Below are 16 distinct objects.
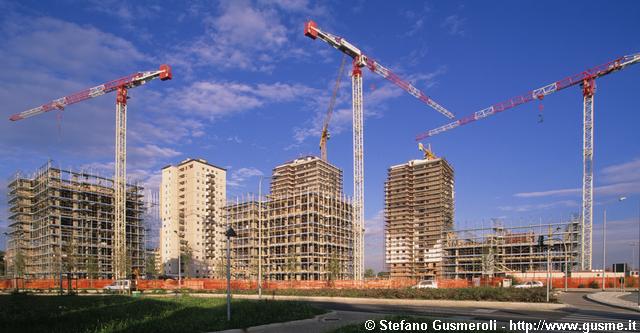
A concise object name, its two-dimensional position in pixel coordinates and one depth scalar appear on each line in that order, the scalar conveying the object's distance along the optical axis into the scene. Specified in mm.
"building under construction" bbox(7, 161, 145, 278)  98750
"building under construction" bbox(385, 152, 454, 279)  135375
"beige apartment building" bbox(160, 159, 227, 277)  136125
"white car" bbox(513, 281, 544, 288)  52125
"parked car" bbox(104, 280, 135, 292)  52744
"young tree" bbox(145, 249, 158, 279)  95125
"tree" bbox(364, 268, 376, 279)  165438
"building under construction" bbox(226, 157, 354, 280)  107875
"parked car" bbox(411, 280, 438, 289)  48156
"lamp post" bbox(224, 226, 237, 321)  17344
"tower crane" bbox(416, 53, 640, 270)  93500
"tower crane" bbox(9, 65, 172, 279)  95500
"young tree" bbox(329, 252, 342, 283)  73312
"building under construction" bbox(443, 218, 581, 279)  96188
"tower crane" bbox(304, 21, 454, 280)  77500
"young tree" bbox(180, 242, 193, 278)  89700
